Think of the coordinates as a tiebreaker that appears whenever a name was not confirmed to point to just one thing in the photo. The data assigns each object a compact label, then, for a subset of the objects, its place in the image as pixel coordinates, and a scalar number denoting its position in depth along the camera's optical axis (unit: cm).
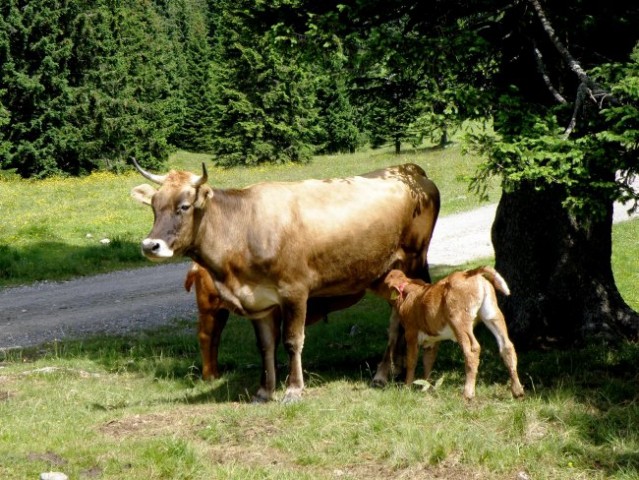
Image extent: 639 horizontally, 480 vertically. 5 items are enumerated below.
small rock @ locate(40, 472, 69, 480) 582
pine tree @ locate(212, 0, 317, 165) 5450
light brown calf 765
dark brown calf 944
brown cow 796
